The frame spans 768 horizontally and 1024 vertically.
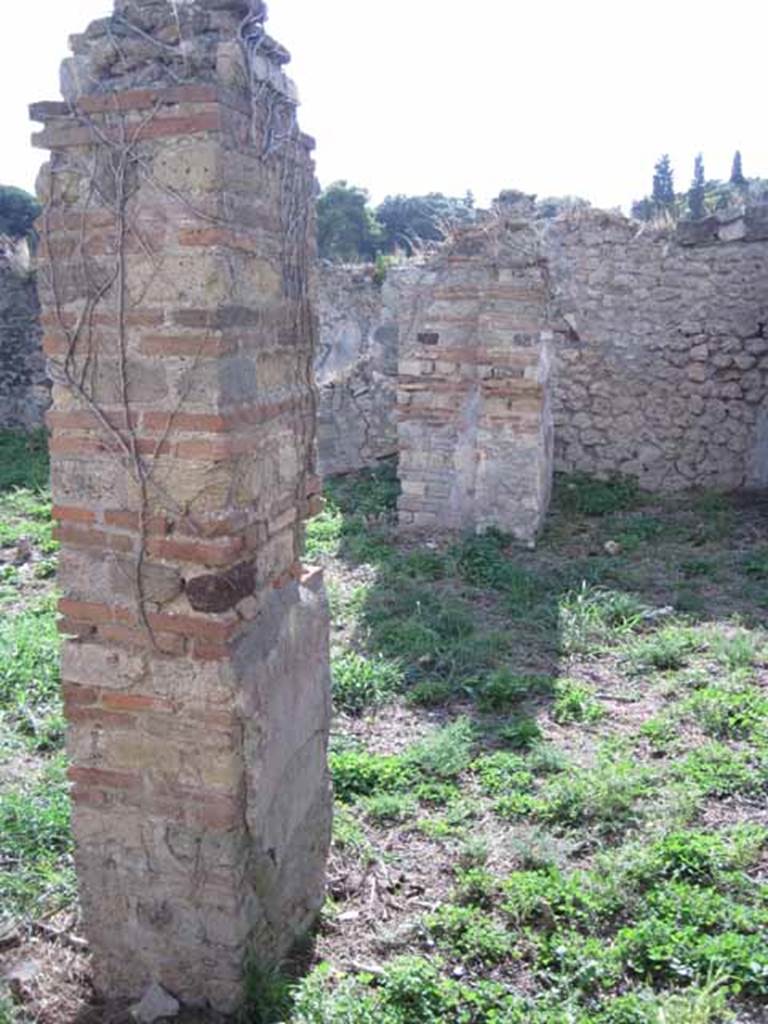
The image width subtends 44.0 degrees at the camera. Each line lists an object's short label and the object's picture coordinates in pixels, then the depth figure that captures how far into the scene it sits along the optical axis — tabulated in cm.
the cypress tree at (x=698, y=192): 2075
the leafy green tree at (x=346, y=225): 2594
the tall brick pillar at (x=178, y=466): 246
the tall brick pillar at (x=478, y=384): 744
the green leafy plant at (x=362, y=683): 494
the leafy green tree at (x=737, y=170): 2868
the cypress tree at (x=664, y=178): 2891
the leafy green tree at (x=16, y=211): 2423
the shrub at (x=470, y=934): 298
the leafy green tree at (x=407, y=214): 2755
